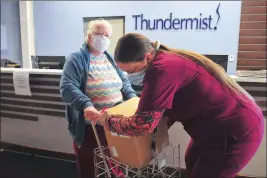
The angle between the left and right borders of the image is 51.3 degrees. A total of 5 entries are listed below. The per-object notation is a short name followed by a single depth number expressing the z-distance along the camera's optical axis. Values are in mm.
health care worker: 1255
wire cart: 1492
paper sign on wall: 2869
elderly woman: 1856
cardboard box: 1385
